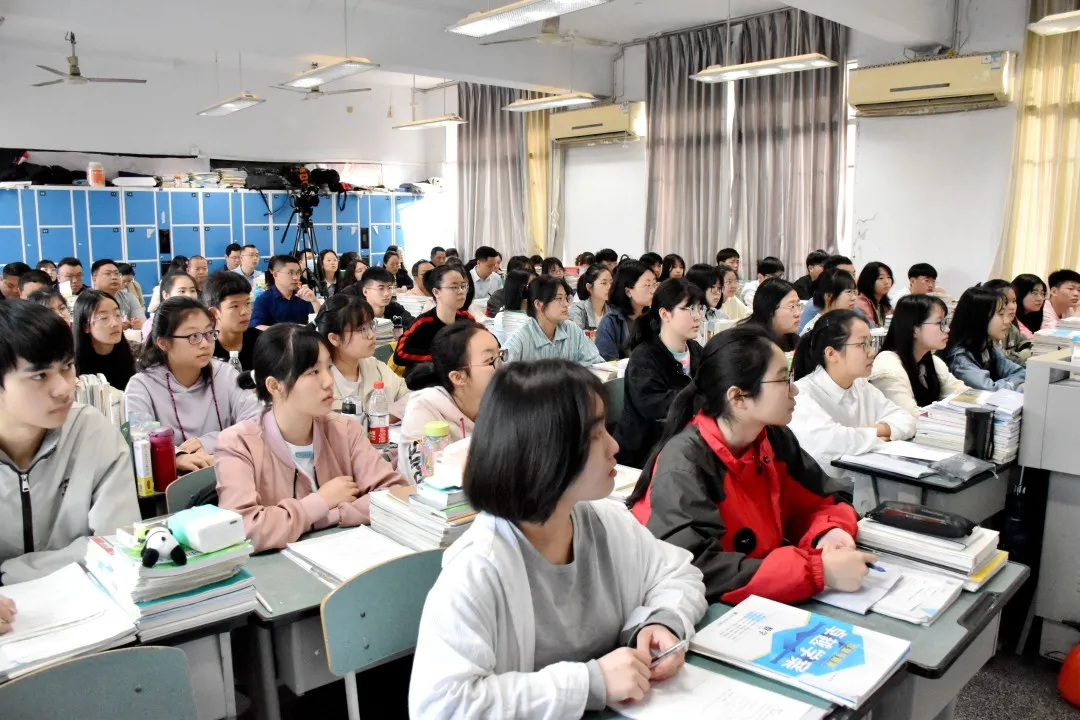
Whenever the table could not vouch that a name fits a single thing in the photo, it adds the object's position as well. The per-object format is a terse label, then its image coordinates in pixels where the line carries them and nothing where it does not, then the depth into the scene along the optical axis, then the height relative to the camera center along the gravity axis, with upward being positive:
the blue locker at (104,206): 9.96 +0.41
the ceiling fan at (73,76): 7.80 +1.54
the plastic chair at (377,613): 1.65 -0.75
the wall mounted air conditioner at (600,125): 9.34 +1.33
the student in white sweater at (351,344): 3.68 -0.45
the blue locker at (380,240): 12.39 +0.02
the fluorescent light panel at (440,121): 9.62 +1.41
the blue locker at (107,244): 10.02 -0.04
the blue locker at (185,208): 10.52 +0.41
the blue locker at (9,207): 9.36 +0.37
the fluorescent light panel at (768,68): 6.16 +1.32
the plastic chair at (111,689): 1.32 -0.73
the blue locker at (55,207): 9.60 +0.38
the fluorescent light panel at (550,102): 8.03 +1.38
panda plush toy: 1.64 -0.60
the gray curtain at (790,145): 7.87 +0.94
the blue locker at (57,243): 9.67 -0.03
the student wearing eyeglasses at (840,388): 3.10 -0.58
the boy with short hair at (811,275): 7.39 -0.29
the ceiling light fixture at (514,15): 4.98 +1.41
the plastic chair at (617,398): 4.10 -0.76
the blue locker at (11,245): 9.39 -0.05
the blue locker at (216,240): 10.88 +0.01
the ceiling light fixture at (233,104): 8.70 +1.47
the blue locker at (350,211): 11.94 +0.43
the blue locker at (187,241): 10.63 +0.00
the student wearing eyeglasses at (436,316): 4.79 -0.44
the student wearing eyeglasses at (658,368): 3.85 -0.58
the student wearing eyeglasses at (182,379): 3.20 -0.53
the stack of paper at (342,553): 1.98 -0.77
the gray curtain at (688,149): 8.81 +0.99
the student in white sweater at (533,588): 1.27 -0.56
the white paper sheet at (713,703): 1.34 -0.75
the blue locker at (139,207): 10.19 +0.41
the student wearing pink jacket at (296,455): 2.26 -0.61
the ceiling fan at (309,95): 11.23 +2.00
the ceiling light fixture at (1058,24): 4.96 +1.32
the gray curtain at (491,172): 11.15 +0.93
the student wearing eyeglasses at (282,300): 6.29 -0.45
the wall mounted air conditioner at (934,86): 6.41 +1.24
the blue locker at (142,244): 10.26 -0.04
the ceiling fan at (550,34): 6.92 +1.73
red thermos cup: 2.67 -0.69
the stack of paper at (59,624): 1.50 -0.73
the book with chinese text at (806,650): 1.42 -0.73
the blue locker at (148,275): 10.36 -0.43
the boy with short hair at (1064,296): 5.96 -0.38
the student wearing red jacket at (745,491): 1.79 -0.60
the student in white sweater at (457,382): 2.77 -0.47
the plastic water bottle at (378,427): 3.02 -0.67
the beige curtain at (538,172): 10.79 +0.89
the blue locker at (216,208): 10.77 +0.42
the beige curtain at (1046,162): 6.48 +0.63
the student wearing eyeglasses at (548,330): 4.84 -0.52
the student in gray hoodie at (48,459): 1.91 -0.53
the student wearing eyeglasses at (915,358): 3.73 -0.53
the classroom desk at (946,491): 2.64 -0.83
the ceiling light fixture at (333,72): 6.55 +1.35
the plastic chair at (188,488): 2.37 -0.70
